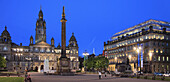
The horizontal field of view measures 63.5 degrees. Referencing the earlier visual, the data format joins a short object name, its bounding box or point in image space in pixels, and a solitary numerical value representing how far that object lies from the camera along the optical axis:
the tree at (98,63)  69.92
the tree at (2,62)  68.89
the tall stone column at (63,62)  42.68
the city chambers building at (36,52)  99.04
